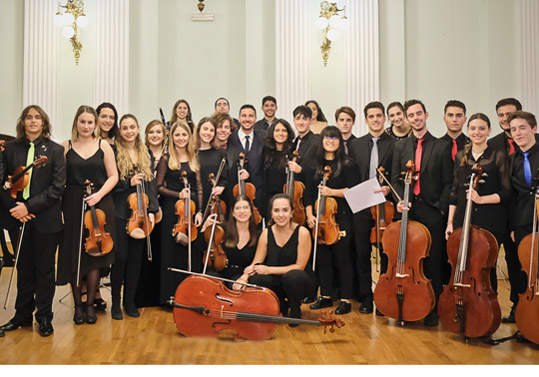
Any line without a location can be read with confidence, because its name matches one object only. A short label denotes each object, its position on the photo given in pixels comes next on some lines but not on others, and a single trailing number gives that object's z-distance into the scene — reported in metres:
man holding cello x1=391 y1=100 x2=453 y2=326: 3.39
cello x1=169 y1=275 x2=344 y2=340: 2.91
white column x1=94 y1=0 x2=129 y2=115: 6.39
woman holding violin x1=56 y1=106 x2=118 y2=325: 3.35
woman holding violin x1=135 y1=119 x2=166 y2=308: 3.84
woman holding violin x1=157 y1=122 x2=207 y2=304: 3.68
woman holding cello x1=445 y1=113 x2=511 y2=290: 3.16
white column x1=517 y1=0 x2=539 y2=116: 6.11
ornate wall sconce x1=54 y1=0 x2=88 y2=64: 5.95
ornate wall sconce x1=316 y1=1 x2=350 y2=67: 5.98
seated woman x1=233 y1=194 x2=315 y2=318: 3.23
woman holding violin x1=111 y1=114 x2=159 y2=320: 3.50
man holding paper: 3.64
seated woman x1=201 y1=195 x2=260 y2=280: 3.46
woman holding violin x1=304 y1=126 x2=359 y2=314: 3.66
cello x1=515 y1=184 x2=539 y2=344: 2.80
